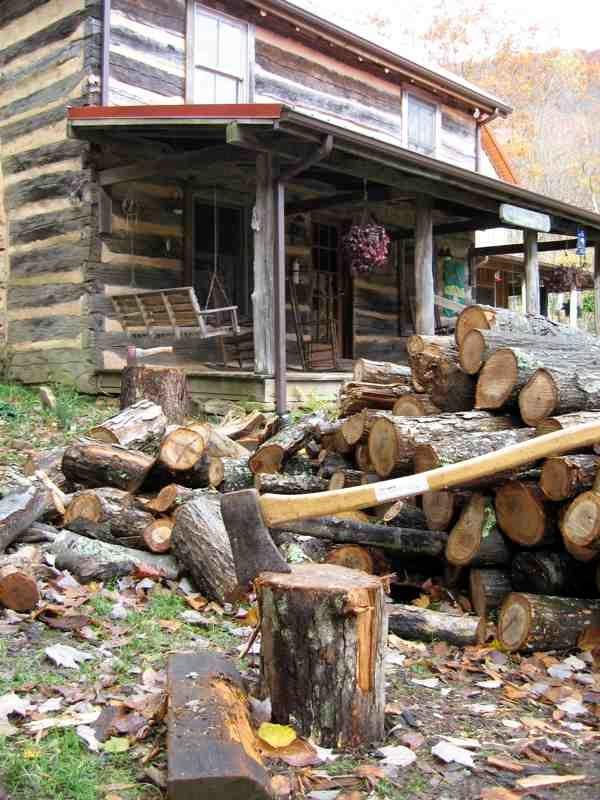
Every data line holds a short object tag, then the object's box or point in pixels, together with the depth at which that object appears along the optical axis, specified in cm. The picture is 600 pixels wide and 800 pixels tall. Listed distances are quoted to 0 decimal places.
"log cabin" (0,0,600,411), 906
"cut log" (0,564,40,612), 384
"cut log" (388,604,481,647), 409
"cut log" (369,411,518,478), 474
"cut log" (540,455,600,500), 402
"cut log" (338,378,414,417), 580
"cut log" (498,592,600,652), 402
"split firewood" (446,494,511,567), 447
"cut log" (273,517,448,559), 470
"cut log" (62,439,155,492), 554
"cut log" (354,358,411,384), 596
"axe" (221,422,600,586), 309
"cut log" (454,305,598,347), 523
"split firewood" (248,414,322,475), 585
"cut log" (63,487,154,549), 500
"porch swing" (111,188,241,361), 860
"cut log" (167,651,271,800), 221
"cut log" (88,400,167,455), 610
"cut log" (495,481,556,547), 425
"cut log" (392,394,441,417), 534
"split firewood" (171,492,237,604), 439
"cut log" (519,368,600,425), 464
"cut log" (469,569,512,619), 445
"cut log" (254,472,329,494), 541
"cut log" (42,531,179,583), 447
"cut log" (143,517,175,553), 488
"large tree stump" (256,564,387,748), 288
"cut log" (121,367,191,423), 728
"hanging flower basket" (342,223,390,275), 1041
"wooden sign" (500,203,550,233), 1157
